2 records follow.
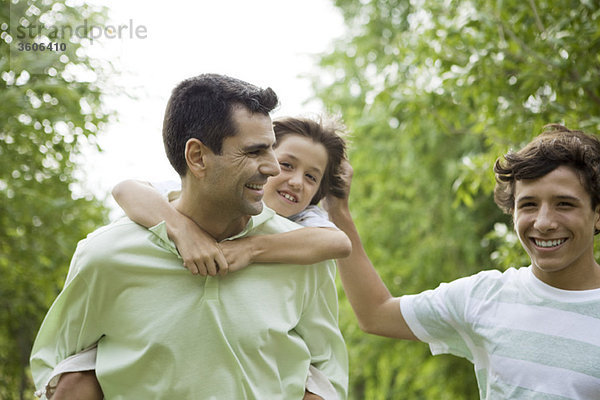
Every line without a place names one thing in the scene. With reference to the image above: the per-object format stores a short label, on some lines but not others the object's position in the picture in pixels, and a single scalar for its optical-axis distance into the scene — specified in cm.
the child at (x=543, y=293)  210
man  202
